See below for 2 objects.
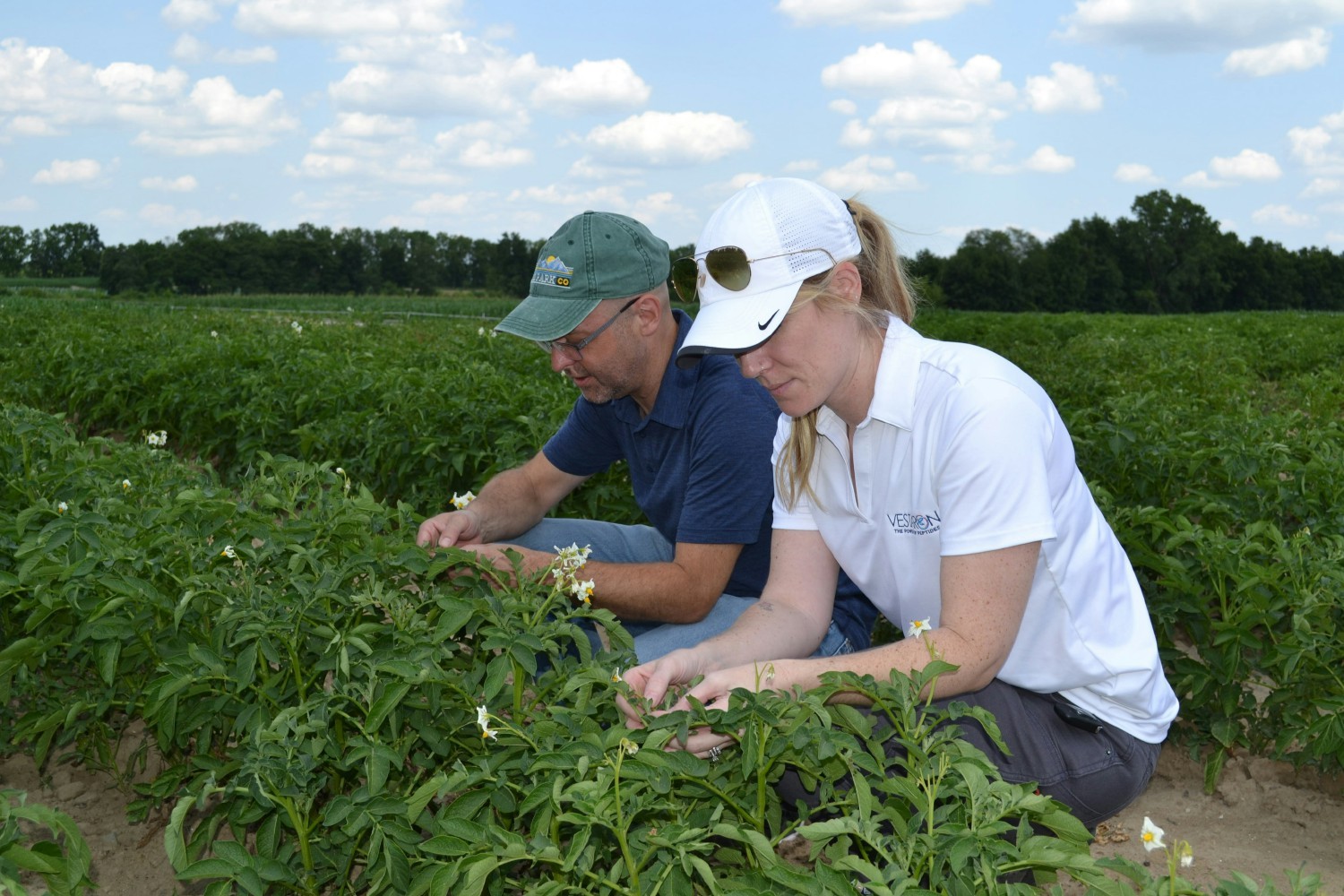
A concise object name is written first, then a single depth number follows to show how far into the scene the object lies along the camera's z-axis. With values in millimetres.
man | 2580
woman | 1825
